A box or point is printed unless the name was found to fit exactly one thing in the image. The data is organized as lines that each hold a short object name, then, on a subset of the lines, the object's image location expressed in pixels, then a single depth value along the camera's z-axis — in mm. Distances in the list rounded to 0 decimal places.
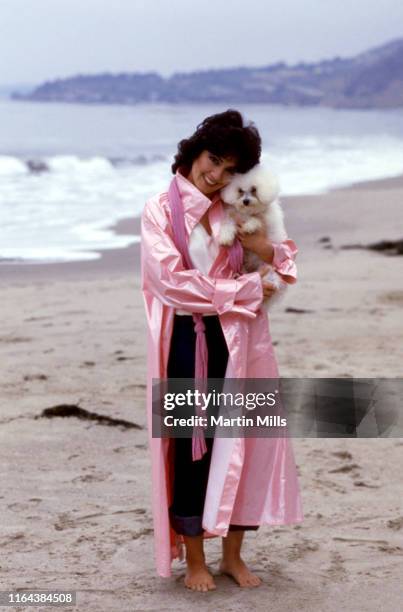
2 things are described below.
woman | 3324
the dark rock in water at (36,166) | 21741
